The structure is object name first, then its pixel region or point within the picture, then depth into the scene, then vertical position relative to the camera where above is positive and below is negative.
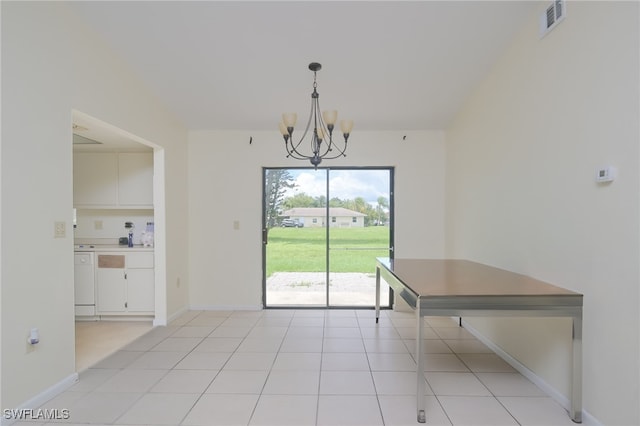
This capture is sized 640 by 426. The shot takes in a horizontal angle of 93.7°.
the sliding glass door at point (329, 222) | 4.23 -0.19
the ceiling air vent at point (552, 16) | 1.99 +1.34
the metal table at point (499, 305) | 1.78 -0.57
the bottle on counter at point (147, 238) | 3.84 -0.39
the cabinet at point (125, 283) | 3.57 -0.90
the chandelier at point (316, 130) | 2.31 +0.66
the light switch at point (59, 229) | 2.12 -0.16
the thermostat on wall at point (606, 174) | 1.64 +0.20
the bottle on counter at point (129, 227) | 3.93 -0.26
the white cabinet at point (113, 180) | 3.83 +0.36
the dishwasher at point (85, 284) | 3.53 -0.91
